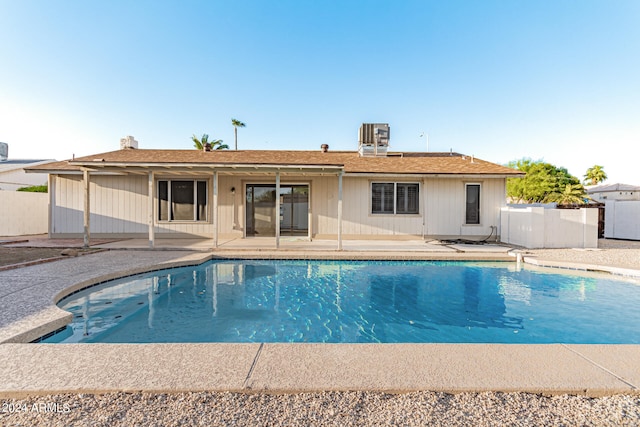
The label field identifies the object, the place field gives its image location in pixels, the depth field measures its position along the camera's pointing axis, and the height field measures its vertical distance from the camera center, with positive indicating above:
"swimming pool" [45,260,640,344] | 4.30 -1.69
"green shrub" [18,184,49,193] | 18.36 +1.25
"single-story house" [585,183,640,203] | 23.22 +1.85
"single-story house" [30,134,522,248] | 12.45 +0.33
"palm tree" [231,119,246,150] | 37.02 +10.59
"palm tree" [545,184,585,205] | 24.00 +1.58
